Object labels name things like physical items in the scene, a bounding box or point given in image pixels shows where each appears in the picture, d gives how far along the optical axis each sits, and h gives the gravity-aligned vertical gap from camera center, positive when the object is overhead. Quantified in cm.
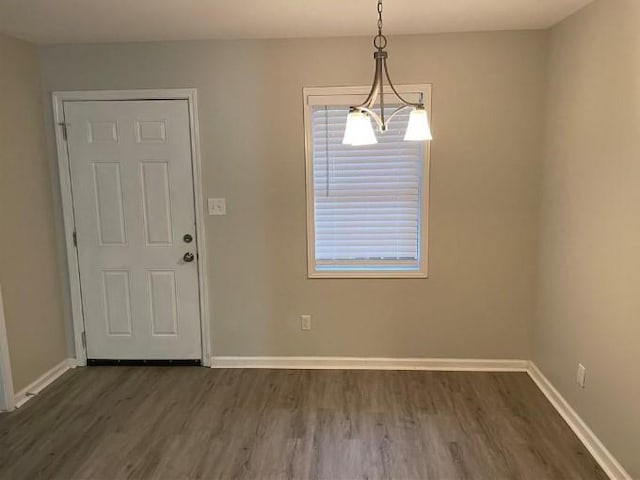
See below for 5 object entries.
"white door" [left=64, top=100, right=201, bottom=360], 336 -23
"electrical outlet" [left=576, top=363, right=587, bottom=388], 265 -108
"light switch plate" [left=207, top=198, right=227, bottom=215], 342 -8
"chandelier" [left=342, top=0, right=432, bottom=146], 187 +27
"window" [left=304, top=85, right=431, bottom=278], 329 -2
